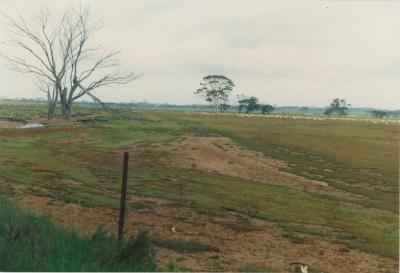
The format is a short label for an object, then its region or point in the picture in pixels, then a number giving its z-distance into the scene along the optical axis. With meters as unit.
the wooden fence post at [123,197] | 10.07
